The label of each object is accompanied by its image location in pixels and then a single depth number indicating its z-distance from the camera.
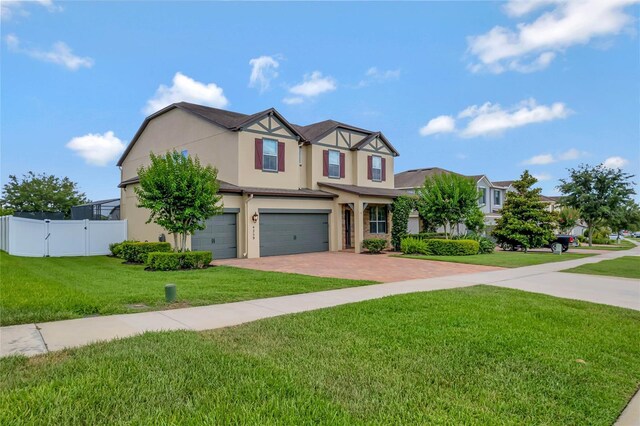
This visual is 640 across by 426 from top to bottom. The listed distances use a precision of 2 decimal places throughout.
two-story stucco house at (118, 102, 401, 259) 18.76
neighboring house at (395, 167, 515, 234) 37.12
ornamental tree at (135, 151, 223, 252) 13.87
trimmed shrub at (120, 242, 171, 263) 15.59
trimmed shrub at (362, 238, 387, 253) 21.17
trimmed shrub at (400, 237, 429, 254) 20.69
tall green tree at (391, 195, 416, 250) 23.12
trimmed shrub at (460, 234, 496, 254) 22.39
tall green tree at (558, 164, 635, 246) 32.75
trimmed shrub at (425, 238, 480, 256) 20.14
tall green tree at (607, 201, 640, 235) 33.38
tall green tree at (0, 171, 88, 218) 36.69
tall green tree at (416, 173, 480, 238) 21.44
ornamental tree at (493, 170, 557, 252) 24.39
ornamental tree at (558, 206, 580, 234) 35.69
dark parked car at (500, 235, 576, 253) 25.15
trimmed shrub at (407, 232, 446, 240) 22.58
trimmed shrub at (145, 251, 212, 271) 13.31
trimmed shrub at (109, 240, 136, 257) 17.47
